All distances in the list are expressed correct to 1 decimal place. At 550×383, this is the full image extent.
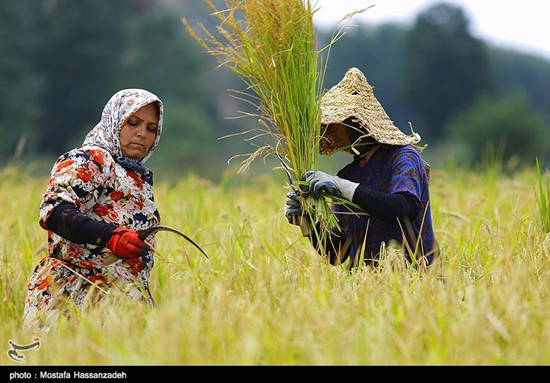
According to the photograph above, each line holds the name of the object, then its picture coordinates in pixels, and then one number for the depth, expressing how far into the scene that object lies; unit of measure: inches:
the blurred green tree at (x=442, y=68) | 3048.7
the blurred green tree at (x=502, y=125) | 1964.2
